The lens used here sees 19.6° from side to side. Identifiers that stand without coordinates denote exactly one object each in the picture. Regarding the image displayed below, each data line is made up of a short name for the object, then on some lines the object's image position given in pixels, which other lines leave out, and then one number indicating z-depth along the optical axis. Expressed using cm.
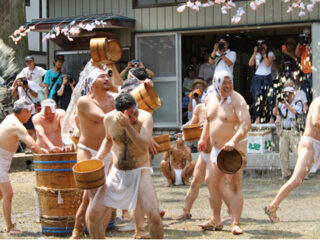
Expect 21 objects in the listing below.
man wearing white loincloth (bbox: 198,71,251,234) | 1111
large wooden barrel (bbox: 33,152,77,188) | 1127
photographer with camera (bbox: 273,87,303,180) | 1917
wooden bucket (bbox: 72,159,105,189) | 870
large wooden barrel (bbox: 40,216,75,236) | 1152
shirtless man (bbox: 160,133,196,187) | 1823
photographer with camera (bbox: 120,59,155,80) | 1614
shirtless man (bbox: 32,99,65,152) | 1279
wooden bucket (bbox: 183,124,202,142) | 1295
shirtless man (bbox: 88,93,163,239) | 880
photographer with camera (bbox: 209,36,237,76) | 2044
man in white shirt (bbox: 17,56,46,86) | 2360
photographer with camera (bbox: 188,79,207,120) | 2109
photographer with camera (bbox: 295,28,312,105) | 2054
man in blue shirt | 2316
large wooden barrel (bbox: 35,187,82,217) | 1146
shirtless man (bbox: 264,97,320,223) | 1146
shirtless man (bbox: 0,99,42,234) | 1185
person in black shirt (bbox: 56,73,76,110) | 2257
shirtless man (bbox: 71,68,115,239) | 1052
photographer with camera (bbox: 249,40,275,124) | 2063
